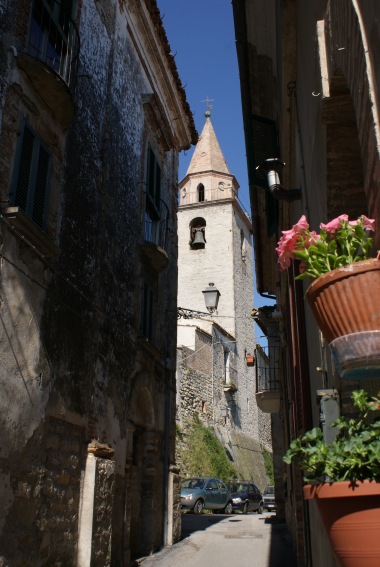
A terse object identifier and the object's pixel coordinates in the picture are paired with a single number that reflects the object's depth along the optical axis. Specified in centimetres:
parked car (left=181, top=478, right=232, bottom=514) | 1883
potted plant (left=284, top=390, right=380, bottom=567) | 173
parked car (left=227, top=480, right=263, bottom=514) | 2203
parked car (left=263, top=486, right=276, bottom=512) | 2539
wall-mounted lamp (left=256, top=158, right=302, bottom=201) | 594
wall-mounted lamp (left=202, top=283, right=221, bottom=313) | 1881
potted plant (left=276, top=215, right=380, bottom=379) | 202
